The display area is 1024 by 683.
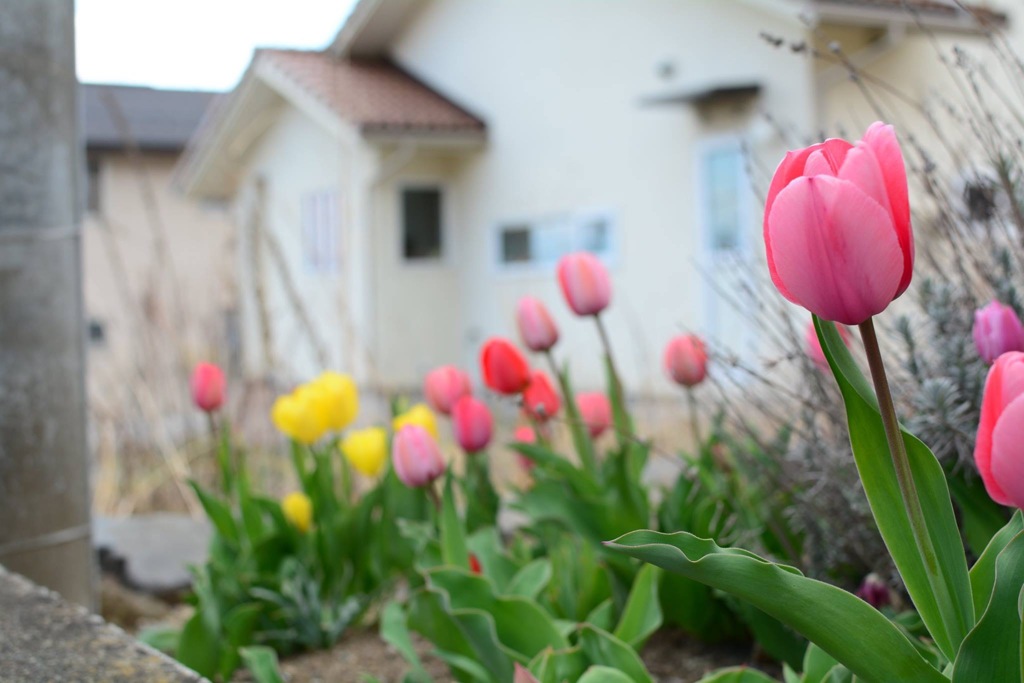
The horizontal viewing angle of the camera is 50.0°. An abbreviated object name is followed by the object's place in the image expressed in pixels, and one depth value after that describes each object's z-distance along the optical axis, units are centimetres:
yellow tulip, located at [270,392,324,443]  224
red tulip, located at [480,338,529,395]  179
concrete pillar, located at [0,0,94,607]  215
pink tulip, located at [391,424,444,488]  171
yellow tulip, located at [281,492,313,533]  233
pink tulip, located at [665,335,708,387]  189
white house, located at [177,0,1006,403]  946
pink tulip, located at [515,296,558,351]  188
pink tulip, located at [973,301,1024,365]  119
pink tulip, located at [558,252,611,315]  181
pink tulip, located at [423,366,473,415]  208
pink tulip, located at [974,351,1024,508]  76
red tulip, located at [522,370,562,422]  194
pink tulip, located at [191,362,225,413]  225
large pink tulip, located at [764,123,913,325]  78
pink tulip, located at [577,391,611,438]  218
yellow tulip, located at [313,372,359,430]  227
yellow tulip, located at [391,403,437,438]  219
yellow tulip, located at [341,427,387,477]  228
